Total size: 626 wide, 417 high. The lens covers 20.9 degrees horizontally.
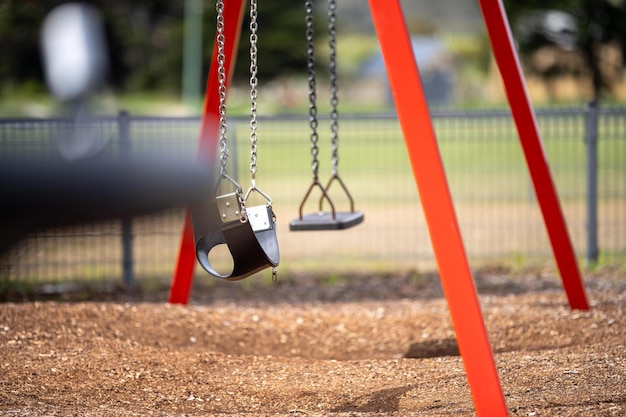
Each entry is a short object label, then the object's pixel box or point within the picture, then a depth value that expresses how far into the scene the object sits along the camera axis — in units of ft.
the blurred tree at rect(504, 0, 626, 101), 230.26
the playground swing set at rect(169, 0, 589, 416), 21.67
